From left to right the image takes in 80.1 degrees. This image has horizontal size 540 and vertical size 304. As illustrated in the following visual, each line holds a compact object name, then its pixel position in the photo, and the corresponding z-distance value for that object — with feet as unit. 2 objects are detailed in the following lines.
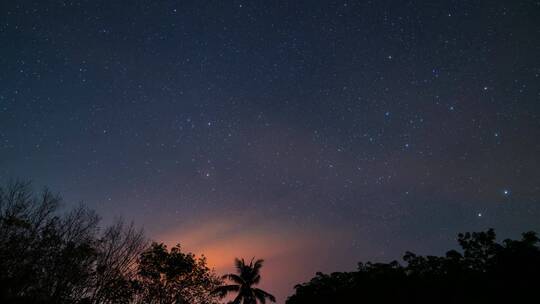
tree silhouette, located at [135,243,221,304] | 105.09
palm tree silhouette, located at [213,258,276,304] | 145.38
